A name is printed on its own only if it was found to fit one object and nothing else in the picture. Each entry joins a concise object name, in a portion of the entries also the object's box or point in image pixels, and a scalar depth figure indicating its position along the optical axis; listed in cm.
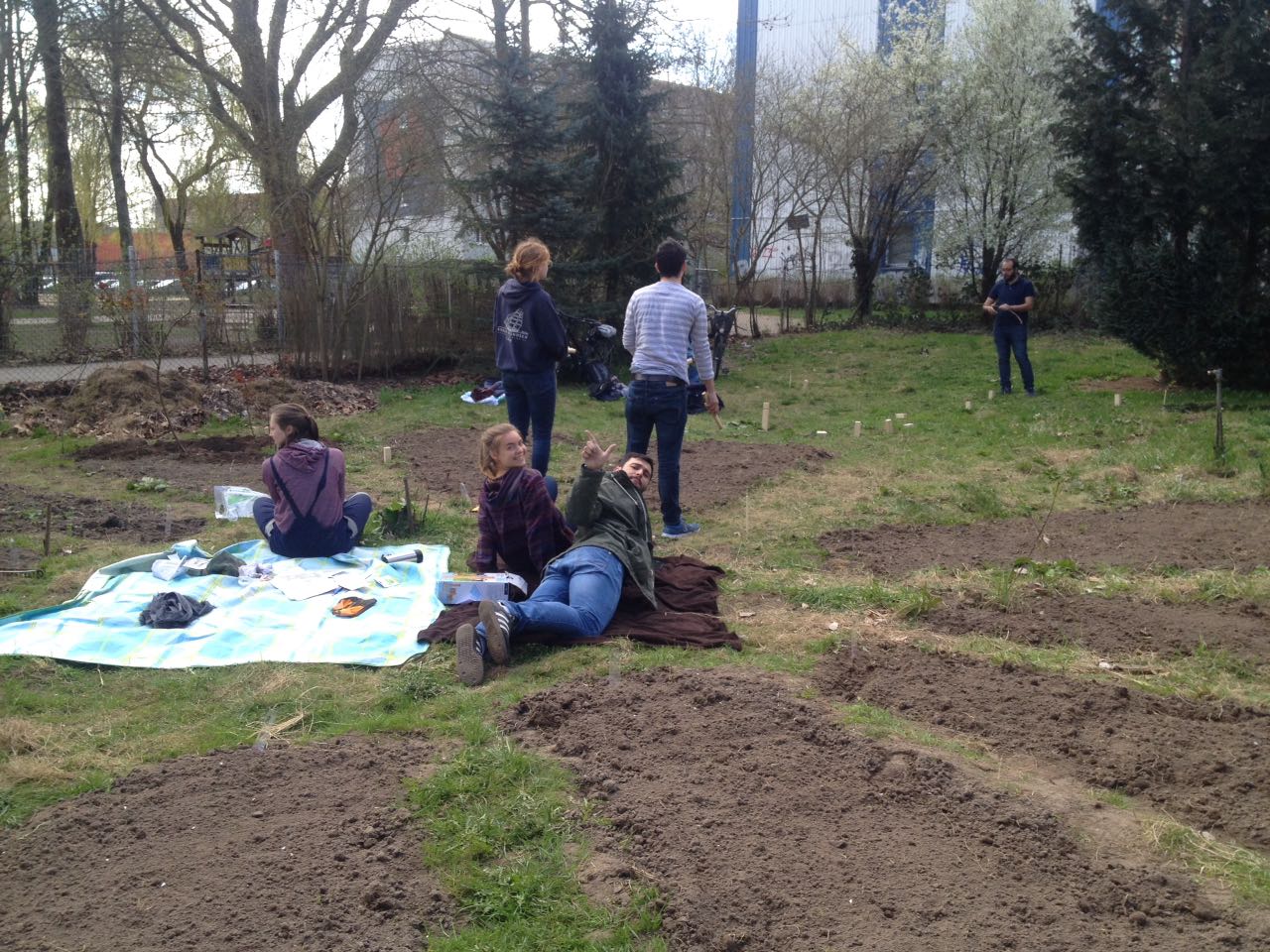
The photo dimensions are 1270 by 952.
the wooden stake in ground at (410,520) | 720
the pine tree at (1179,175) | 1216
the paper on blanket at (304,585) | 577
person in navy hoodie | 729
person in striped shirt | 688
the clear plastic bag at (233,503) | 768
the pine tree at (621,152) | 1686
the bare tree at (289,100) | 1522
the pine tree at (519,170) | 1565
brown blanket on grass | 507
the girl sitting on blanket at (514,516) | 556
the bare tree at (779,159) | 2347
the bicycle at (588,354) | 1522
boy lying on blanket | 475
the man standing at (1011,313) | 1341
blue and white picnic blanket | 498
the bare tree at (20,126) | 1494
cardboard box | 545
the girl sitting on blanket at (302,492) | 630
